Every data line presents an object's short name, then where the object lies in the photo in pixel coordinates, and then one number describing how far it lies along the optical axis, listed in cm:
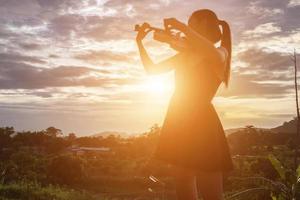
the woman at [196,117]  221
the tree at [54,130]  9870
